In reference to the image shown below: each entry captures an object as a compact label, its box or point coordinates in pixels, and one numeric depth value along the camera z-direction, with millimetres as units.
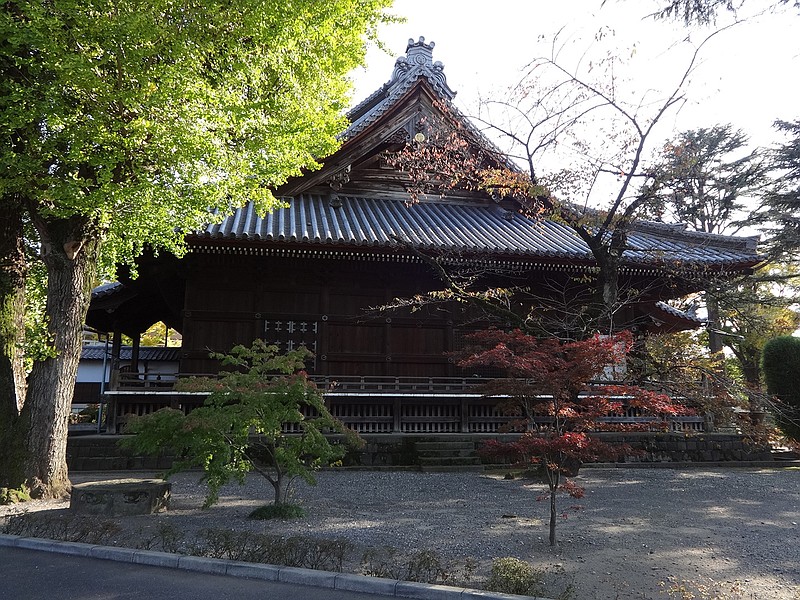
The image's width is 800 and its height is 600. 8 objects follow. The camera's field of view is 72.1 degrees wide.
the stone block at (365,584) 4375
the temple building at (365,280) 11523
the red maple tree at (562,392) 5773
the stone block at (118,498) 6785
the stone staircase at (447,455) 10977
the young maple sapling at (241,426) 6254
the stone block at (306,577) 4539
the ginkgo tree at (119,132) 6977
